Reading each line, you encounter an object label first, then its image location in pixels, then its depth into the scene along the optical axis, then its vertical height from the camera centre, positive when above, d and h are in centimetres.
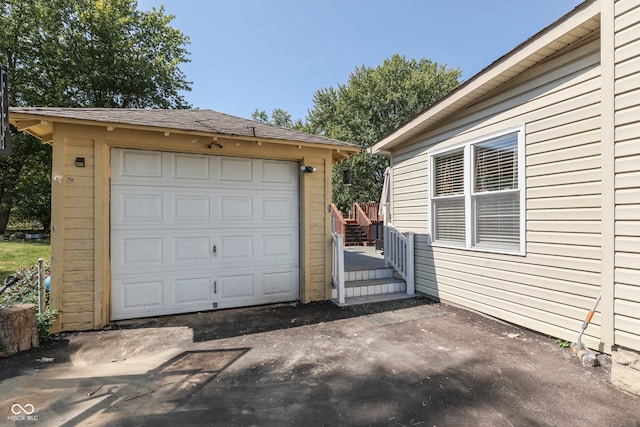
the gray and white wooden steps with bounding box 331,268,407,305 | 543 -136
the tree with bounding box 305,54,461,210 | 2077 +770
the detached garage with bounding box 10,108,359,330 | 394 +2
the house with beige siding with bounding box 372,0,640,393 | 255 +35
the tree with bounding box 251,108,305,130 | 2884 +934
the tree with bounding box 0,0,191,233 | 1280 +693
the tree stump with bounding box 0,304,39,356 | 322 -128
